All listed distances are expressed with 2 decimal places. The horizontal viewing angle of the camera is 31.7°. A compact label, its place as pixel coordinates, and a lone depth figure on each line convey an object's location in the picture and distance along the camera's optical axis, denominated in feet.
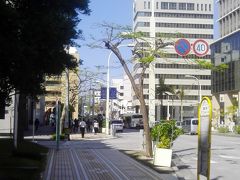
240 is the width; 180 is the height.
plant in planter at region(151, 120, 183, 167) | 52.36
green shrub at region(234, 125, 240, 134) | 171.37
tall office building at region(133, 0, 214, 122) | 68.48
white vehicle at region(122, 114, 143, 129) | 245.64
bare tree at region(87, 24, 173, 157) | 63.74
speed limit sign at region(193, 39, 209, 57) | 52.65
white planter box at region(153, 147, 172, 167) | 52.12
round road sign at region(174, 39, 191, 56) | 55.77
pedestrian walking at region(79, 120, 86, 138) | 122.56
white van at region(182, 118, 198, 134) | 165.42
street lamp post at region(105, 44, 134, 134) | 147.64
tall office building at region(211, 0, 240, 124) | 220.68
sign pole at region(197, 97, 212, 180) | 30.05
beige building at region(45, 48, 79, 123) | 176.97
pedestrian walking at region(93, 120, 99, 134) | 144.64
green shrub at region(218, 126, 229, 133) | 187.13
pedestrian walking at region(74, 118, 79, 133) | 169.30
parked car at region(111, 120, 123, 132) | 189.35
